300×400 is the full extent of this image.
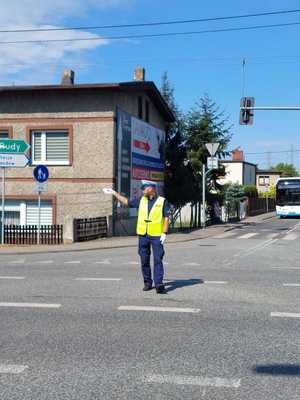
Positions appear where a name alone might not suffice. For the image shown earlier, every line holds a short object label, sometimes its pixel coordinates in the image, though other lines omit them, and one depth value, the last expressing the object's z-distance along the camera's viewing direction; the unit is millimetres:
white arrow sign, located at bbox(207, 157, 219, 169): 28422
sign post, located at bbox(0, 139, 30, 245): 20375
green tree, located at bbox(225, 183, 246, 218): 42644
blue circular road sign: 19750
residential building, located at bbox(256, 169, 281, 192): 103794
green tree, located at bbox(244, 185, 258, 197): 54325
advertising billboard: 25470
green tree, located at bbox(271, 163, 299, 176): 139375
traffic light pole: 25969
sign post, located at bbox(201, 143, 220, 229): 28434
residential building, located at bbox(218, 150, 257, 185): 81875
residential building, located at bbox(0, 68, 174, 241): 24688
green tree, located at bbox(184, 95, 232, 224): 33594
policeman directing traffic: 9602
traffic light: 26203
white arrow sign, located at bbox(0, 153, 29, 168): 20359
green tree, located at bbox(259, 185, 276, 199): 79706
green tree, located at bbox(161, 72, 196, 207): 32500
